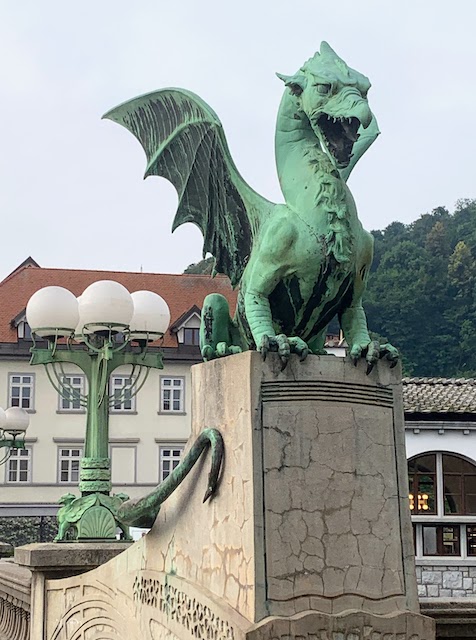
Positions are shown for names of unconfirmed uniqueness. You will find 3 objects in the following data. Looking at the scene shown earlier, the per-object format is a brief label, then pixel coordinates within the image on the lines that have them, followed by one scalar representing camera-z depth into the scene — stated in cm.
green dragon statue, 468
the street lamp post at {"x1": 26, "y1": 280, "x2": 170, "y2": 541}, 723
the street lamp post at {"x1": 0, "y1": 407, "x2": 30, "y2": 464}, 1442
